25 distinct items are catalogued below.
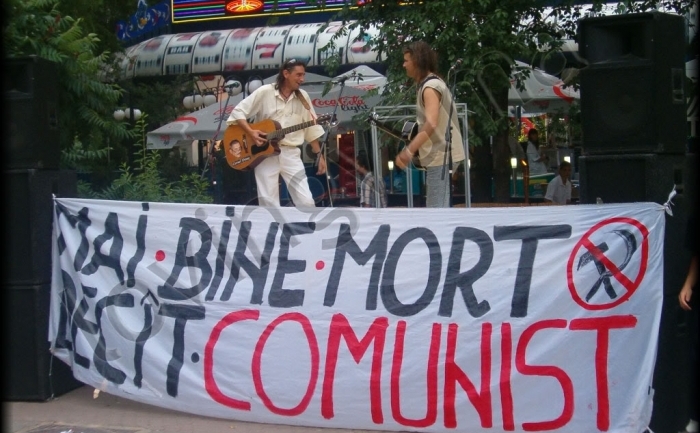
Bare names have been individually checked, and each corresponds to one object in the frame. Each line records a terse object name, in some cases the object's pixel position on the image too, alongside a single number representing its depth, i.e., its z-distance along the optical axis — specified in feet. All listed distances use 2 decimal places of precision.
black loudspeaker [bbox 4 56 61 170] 19.53
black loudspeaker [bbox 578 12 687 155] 15.96
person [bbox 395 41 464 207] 21.15
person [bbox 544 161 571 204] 40.81
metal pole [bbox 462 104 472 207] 24.75
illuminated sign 63.26
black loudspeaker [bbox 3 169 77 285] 19.66
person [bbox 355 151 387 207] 27.90
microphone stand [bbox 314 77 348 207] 26.80
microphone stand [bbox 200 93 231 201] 38.49
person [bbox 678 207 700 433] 14.53
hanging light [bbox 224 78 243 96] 54.45
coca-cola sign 39.63
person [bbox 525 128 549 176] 46.98
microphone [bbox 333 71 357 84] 28.57
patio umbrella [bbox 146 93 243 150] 44.37
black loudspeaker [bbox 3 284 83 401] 19.67
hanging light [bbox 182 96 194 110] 57.52
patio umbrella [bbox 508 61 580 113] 39.24
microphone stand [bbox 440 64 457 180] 21.52
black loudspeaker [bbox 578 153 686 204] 15.98
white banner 15.57
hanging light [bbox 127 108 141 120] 57.01
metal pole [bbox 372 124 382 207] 26.77
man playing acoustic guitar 24.39
